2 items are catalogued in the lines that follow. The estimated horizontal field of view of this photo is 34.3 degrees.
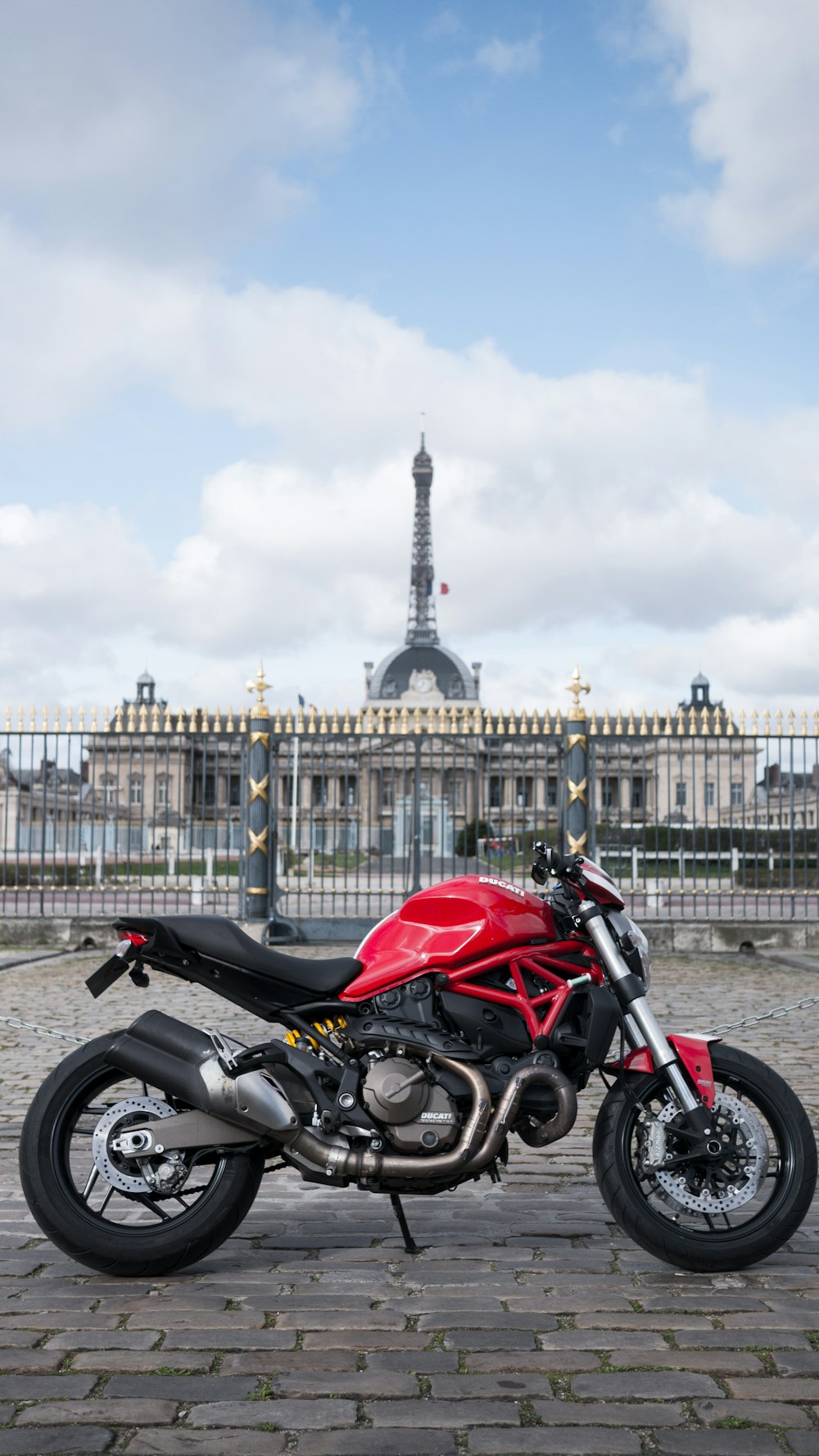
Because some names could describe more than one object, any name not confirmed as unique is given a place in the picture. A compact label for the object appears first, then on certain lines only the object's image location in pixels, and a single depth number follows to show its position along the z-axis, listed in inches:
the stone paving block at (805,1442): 106.0
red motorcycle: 147.8
